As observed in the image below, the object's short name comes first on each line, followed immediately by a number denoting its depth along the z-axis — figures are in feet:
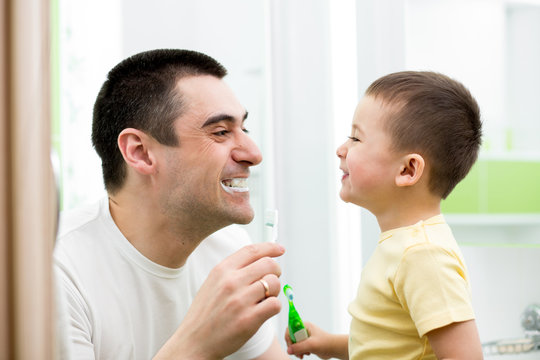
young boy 2.77
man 3.37
